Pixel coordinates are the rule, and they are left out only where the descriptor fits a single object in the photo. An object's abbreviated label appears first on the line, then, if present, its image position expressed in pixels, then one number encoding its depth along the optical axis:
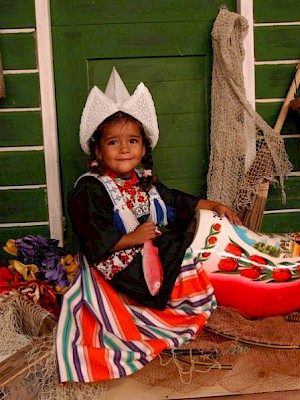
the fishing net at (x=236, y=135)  2.07
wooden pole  2.08
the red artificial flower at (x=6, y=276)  1.87
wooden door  2.13
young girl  1.41
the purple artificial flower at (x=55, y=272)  1.86
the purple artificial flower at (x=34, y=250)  1.90
